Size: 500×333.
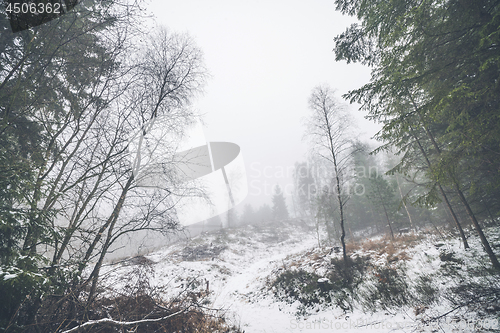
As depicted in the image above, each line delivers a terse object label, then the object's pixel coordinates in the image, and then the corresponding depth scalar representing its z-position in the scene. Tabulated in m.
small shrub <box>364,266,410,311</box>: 6.04
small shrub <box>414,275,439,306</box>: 5.47
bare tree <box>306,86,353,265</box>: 9.26
